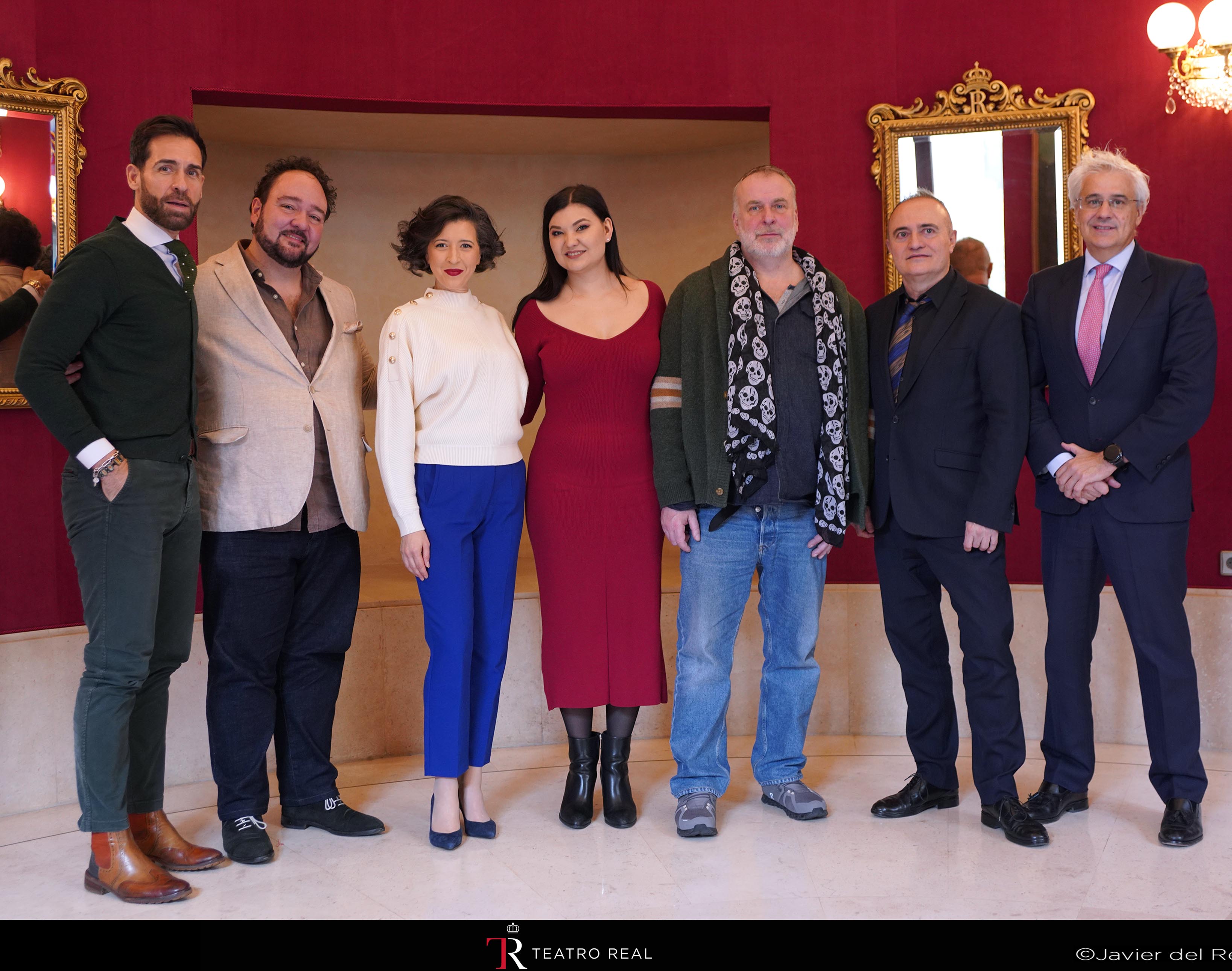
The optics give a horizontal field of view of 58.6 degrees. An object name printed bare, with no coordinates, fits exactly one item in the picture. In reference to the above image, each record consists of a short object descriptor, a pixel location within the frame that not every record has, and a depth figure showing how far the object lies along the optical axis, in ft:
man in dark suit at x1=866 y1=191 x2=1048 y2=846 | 10.19
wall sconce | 12.55
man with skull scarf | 10.34
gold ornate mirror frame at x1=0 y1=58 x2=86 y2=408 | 11.77
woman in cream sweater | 10.04
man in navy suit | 10.05
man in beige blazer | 9.91
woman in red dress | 10.53
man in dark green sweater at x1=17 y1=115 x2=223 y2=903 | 8.77
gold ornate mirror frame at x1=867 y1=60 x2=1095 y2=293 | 13.48
